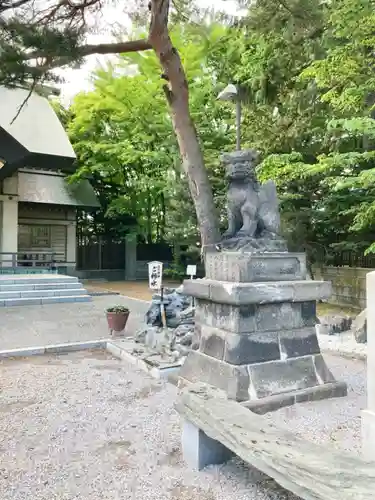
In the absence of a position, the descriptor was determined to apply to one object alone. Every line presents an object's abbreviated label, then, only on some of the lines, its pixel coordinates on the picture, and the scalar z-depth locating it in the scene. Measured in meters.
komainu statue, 4.30
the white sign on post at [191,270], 8.81
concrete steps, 12.62
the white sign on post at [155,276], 7.26
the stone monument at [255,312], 3.88
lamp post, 7.32
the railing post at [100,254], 21.55
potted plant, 7.59
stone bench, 1.98
